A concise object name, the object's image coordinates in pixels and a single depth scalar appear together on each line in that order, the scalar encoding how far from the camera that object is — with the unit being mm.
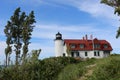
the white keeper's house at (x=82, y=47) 26977
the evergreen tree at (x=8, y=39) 23574
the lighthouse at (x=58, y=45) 26751
